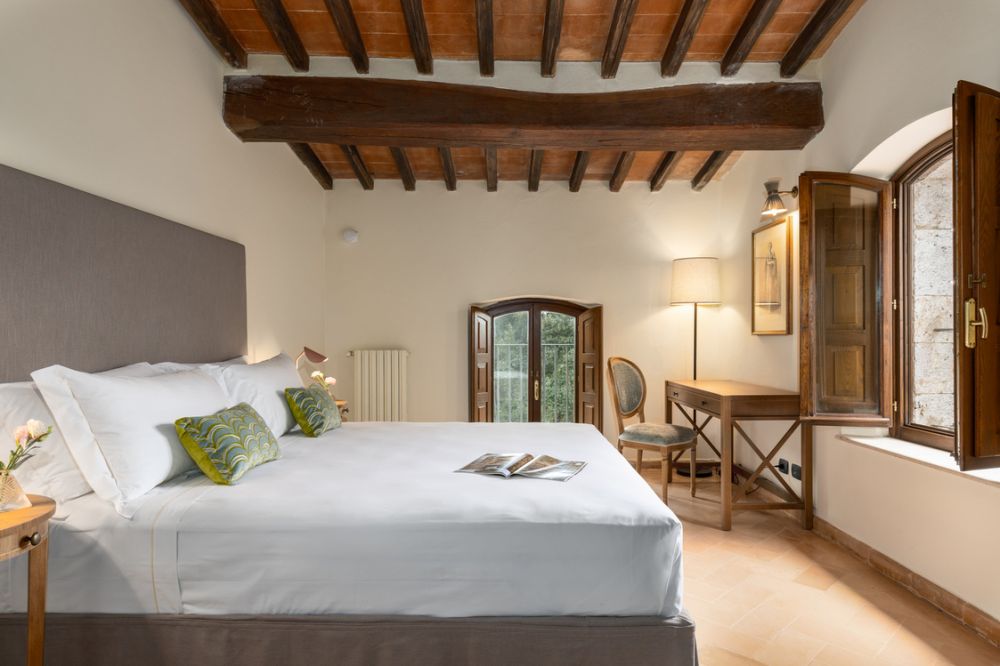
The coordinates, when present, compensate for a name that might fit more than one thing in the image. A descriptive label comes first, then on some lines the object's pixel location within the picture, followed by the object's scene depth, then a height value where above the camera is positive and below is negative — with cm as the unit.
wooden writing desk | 356 -54
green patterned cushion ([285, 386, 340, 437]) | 295 -40
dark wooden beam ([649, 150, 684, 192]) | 453 +140
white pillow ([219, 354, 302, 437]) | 272 -27
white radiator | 512 -43
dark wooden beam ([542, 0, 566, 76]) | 299 +170
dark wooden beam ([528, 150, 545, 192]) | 458 +142
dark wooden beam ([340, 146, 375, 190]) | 445 +142
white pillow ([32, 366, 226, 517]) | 180 -33
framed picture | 390 +40
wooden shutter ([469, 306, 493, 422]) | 514 -28
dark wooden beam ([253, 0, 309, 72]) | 296 +169
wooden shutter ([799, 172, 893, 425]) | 316 +22
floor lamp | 488 +46
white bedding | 170 -69
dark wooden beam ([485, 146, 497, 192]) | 448 +141
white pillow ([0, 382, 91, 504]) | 174 -37
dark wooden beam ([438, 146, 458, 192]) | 453 +142
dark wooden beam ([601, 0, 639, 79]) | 298 +170
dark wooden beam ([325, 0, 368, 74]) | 297 +170
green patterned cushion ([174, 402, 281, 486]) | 198 -39
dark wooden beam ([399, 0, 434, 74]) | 297 +169
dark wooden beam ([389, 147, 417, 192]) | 452 +142
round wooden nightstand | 138 -56
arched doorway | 532 -25
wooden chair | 390 -68
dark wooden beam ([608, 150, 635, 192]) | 455 +140
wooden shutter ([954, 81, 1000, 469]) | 199 +26
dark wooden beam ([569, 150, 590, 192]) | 455 +140
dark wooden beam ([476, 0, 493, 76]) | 298 +169
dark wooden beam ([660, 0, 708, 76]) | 298 +168
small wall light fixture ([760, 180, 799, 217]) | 375 +87
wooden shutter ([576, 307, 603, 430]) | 518 -30
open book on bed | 213 -52
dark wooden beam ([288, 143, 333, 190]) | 440 +143
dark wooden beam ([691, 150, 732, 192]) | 453 +140
